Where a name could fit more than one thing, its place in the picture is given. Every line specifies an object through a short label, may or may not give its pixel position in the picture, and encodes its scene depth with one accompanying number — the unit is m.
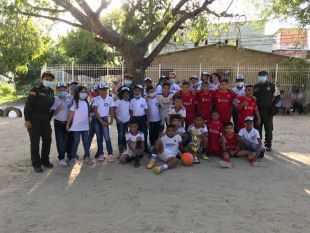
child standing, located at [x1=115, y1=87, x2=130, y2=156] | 5.72
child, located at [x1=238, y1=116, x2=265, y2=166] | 5.72
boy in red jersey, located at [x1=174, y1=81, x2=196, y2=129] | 5.85
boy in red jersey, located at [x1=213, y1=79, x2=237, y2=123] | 5.80
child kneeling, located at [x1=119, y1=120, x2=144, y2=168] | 5.48
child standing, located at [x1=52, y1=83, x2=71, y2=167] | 5.41
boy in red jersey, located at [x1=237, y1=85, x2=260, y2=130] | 5.91
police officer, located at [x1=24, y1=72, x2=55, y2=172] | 5.05
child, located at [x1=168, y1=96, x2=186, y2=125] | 5.63
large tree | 6.59
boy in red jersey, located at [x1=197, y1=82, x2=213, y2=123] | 5.83
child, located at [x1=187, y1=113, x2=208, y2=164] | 5.60
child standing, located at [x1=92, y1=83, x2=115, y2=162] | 5.55
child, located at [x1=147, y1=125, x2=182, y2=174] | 5.35
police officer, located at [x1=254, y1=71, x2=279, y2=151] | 6.20
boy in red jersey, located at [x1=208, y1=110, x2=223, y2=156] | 5.72
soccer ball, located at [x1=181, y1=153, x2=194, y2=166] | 5.23
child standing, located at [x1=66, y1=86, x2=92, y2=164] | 5.35
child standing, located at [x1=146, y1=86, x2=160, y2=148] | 5.93
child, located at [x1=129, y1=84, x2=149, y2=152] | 5.75
